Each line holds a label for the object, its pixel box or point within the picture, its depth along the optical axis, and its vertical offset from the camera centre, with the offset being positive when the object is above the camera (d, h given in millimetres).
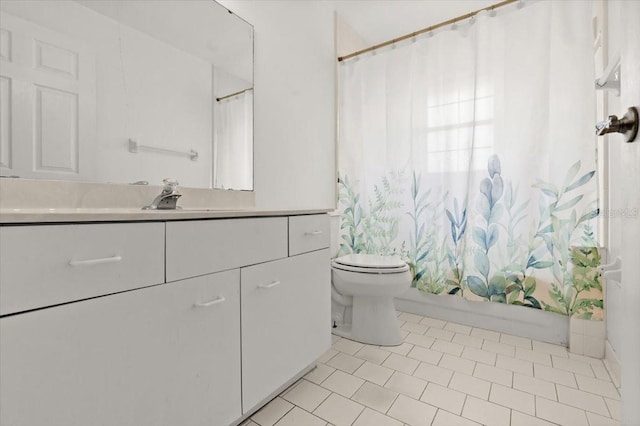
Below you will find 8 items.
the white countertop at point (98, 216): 570 -11
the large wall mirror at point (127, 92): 948 +469
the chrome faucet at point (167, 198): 1080 +46
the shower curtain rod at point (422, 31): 1824 +1247
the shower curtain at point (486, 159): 1640 +348
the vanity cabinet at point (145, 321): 588 -279
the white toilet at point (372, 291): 1713 -465
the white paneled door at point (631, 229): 441 -24
